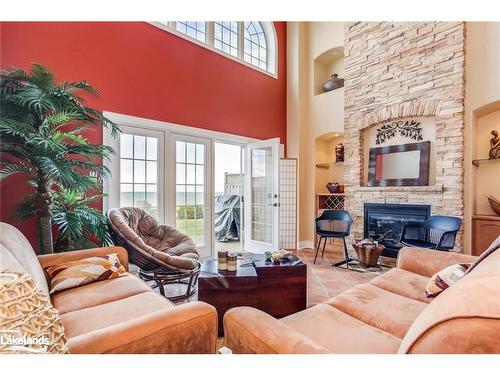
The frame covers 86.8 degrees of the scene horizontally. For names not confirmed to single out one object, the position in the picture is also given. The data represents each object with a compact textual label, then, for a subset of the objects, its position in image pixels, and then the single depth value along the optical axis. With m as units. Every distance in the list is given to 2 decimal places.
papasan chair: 2.47
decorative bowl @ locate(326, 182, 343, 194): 5.16
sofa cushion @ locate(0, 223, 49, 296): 1.32
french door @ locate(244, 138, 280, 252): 4.72
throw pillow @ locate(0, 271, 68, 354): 0.73
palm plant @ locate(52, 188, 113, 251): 2.30
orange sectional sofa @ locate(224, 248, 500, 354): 0.65
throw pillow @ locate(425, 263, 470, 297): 1.52
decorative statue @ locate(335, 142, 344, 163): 5.20
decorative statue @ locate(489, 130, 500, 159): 3.60
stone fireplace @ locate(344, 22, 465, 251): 3.66
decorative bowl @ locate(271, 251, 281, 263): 2.45
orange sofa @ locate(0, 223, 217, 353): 0.95
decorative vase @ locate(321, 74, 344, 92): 5.19
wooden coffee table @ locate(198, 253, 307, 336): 2.04
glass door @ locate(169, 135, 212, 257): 4.05
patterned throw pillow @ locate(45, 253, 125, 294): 1.75
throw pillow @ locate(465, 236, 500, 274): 1.26
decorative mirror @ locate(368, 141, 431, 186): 3.98
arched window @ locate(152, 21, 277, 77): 4.18
